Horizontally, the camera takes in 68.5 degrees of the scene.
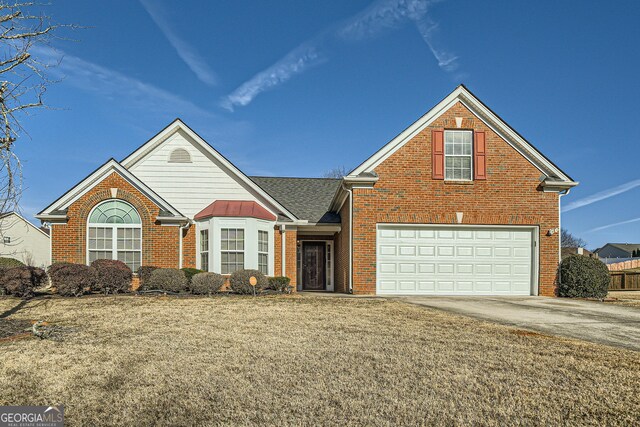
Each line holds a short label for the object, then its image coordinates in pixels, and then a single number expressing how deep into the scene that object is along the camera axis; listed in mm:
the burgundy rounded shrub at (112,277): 14750
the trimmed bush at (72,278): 14102
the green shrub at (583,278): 16078
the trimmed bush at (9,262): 26603
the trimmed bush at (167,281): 15086
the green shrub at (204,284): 14961
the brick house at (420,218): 16500
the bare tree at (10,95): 7047
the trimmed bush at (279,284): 16766
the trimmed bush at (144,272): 15910
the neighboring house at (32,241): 43375
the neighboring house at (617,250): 76806
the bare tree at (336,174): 58406
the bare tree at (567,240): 86188
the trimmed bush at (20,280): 13984
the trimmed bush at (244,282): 15422
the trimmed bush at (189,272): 16119
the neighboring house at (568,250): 30897
